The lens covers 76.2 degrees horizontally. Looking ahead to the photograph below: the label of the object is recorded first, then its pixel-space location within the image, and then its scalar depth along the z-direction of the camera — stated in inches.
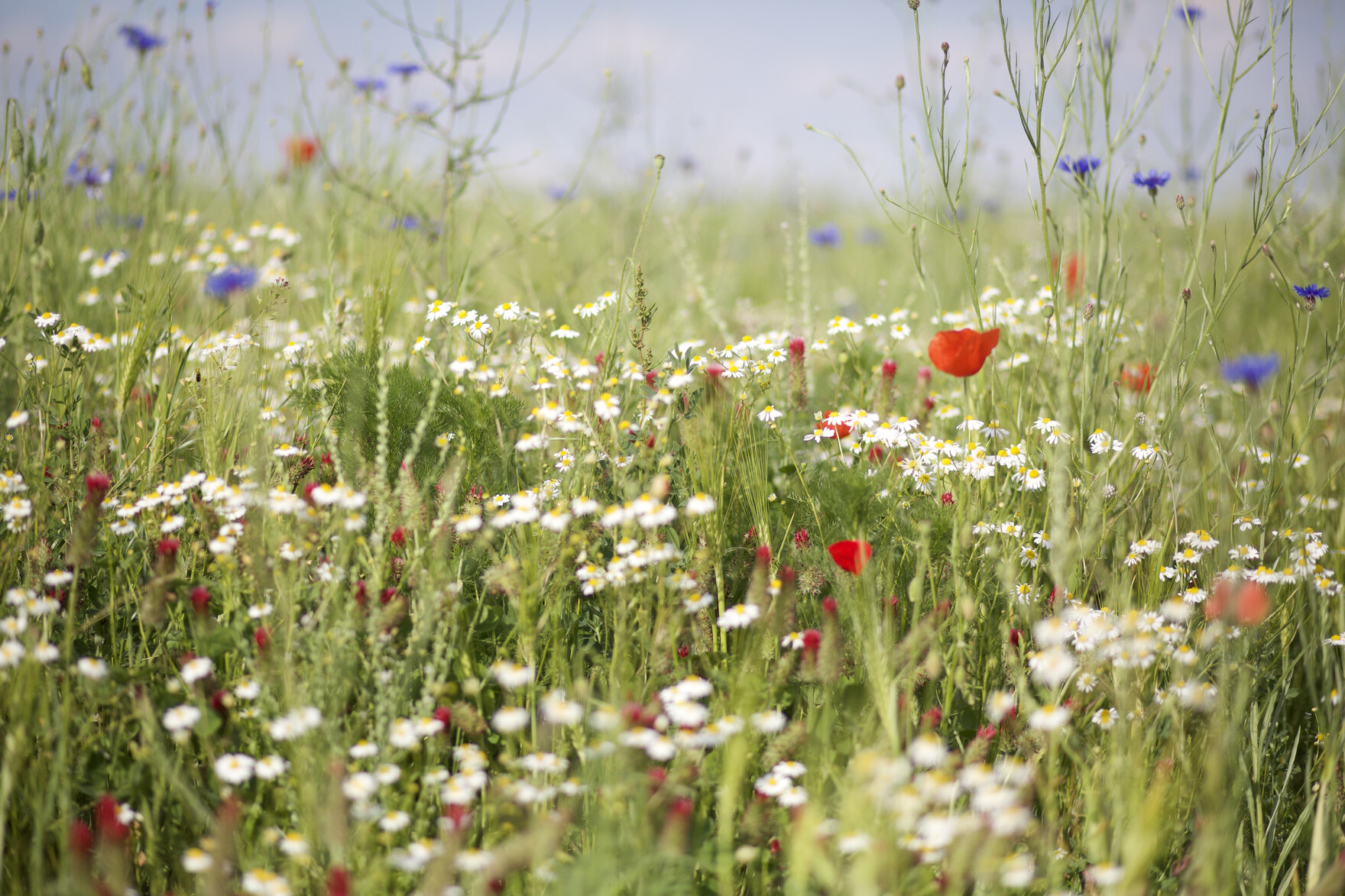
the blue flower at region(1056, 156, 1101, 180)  81.4
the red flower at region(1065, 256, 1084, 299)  86.2
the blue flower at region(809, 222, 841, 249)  232.7
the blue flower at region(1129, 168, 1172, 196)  89.7
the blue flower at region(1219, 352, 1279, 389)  83.8
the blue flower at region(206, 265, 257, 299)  114.9
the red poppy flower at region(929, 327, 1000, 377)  77.5
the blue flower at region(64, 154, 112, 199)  148.1
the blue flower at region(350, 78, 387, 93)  139.7
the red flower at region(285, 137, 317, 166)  167.0
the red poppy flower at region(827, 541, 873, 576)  63.6
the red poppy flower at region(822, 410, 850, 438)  76.3
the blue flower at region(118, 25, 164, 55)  146.8
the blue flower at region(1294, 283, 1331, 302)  76.8
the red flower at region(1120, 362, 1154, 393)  87.4
